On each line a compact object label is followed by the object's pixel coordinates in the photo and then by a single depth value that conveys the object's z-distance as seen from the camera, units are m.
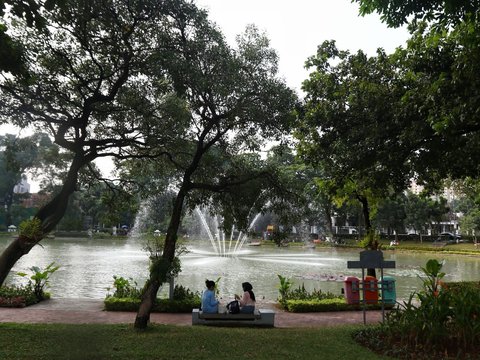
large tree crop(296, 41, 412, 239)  11.91
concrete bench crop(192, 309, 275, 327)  10.12
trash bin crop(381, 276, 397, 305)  13.18
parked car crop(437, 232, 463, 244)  65.12
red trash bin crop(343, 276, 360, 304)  13.30
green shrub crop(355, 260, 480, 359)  7.26
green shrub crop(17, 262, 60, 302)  13.14
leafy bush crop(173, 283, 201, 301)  12.80
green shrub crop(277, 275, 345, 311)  13.31
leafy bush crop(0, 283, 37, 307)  12.40
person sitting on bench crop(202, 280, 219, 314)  10.13
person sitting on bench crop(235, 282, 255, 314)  10.17
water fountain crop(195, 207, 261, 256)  38.71
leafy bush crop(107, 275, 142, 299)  12.89
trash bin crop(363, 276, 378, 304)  13.28
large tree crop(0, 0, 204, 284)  9.28
